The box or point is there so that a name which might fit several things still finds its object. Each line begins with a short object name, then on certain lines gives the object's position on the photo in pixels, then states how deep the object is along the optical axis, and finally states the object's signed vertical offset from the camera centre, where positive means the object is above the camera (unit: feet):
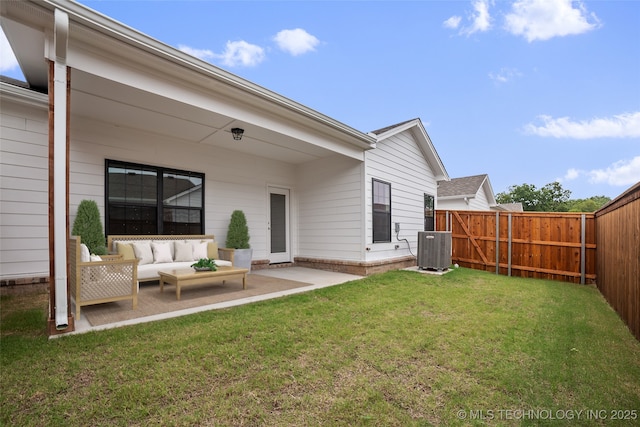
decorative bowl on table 15.65 -2.68
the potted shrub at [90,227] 15.69 -0.58
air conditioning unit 23.61 -2.82
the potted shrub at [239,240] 21.86 -1.81
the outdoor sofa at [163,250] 16.81 -2.18
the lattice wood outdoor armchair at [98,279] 11.10 -2.53
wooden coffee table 14.11 -3.05
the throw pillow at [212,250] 20.31 -2.39
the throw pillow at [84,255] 11.92 -1.59
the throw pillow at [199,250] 19.49 -2.30
